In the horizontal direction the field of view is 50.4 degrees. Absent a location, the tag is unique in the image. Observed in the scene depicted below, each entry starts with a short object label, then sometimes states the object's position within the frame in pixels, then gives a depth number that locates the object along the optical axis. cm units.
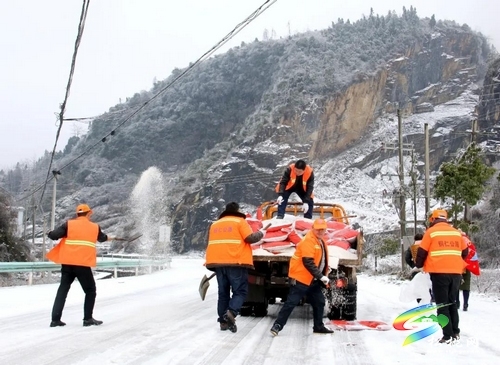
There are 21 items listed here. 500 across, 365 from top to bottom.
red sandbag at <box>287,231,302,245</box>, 832
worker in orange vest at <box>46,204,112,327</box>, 753
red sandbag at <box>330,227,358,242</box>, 854
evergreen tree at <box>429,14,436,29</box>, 11084
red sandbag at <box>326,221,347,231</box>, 877
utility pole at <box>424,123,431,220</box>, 2433
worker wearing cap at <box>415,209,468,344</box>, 651
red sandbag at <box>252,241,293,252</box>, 829
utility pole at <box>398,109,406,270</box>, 2673
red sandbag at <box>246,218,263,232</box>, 871
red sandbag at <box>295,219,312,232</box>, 856
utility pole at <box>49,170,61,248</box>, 2940
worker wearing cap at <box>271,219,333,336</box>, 684
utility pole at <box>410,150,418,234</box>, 2813
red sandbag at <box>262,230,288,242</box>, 842
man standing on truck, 1018
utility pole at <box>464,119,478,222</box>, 2589
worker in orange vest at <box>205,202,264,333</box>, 721
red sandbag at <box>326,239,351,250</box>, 829
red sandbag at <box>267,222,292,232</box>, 857
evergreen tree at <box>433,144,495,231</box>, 2444
